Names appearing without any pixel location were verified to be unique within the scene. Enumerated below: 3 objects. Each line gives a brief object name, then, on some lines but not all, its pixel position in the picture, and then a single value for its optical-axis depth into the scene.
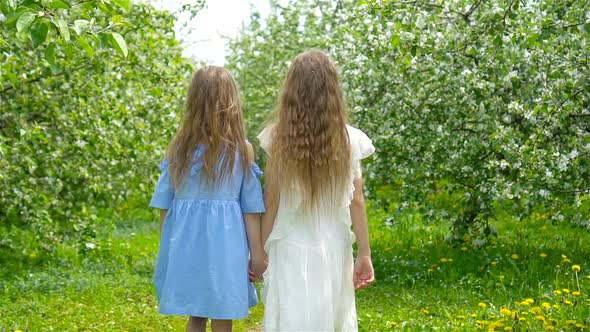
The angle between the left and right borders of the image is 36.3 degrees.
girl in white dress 4.11
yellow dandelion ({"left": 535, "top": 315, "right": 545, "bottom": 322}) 4.98
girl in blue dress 4.31
